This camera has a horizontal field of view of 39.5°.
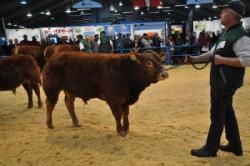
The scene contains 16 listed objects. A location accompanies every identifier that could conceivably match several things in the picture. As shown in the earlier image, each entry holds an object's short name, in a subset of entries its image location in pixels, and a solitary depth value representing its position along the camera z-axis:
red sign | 18.12
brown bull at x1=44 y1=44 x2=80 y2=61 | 11.45
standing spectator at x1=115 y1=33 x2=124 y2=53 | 17.05
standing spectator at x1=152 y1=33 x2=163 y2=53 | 17.36
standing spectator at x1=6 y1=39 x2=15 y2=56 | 16.15
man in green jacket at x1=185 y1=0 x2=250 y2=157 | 3.75
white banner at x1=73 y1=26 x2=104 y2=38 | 19.91
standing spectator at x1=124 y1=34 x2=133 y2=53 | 17.17
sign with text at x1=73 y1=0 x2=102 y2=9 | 19.45
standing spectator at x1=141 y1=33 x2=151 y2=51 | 16.61
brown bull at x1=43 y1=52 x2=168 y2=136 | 5.06
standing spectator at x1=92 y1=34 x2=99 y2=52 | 16.46
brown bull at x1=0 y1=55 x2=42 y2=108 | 7.02
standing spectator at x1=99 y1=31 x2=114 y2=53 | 16.00
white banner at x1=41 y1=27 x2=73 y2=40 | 21.16
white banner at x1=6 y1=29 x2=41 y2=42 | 23.32
